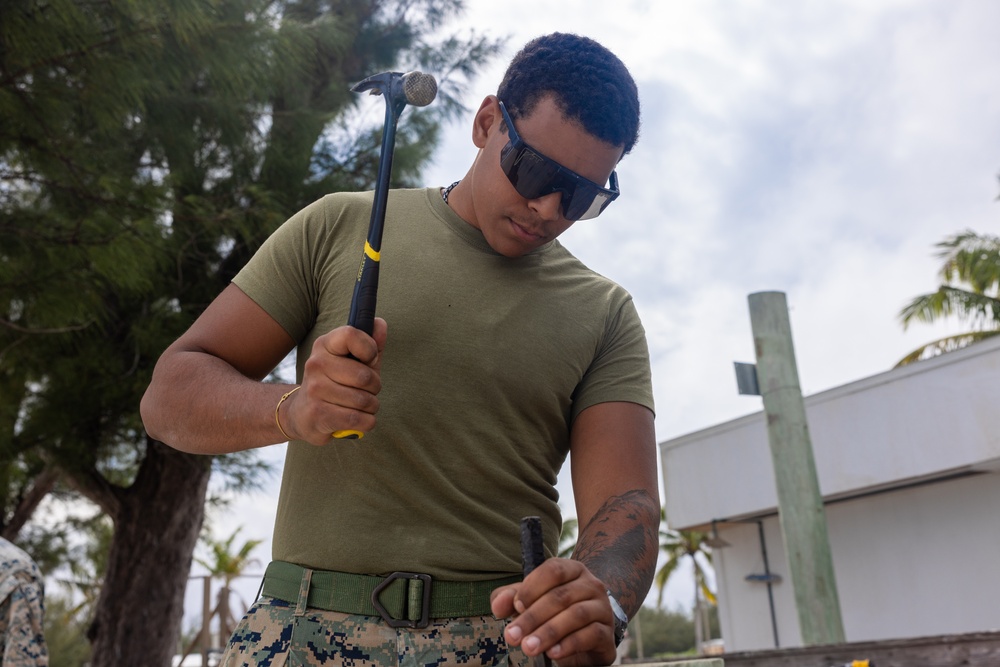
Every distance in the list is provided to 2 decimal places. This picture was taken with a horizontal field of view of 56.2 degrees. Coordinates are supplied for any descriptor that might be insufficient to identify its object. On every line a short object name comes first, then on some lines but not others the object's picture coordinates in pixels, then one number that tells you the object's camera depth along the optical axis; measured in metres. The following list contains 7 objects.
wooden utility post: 6.77
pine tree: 5.03
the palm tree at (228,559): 28.74
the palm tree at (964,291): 17.19
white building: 10.72
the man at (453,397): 1.48
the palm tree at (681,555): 31.75
